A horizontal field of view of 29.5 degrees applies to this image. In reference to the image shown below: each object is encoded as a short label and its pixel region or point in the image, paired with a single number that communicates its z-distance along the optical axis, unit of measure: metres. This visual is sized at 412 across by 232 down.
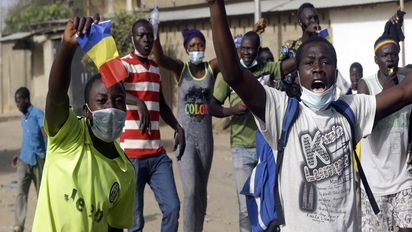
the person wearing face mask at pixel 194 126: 7.09
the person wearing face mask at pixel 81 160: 3.74
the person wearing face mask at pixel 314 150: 3.78
